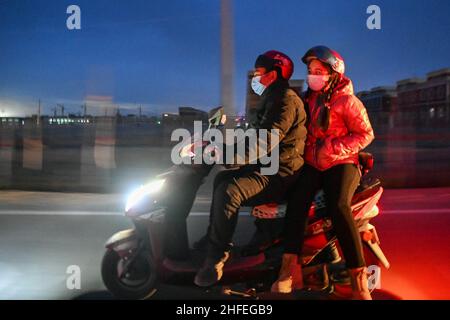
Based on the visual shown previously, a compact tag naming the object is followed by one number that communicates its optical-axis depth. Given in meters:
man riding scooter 3.23
